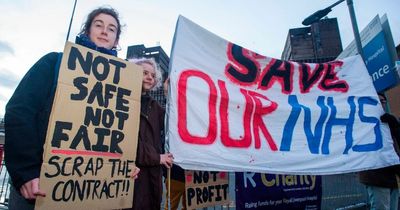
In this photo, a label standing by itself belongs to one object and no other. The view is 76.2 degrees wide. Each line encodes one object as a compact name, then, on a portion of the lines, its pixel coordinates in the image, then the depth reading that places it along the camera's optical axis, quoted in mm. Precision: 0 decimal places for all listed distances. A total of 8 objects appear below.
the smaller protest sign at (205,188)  3057
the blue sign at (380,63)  3777
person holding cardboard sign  1394
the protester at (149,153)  2139
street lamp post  4344
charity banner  3465
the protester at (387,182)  3143
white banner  2367
